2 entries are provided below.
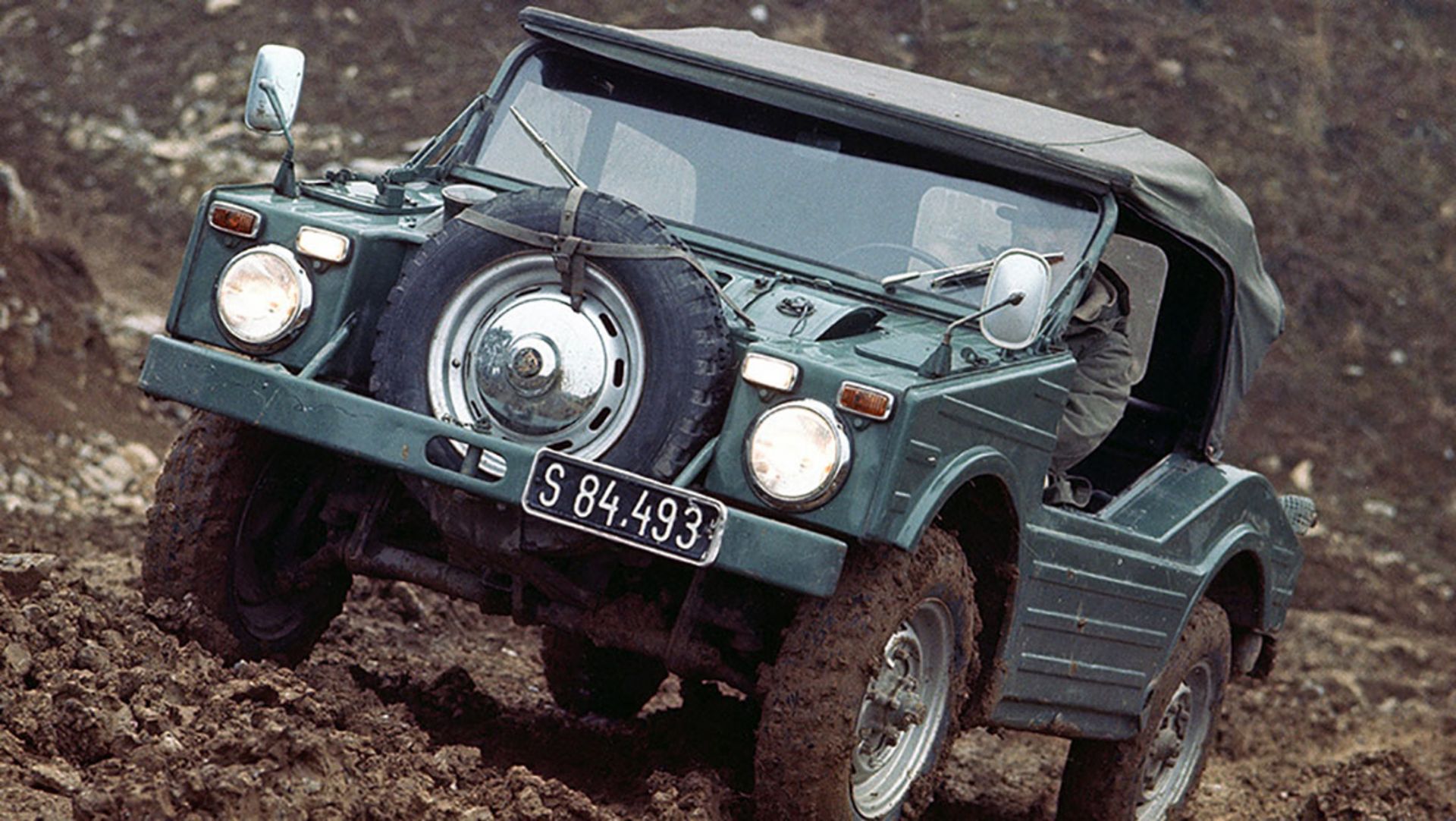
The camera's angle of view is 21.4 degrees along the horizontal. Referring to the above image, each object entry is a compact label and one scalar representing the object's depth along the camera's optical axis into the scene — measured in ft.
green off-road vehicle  27.72
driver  37.01
